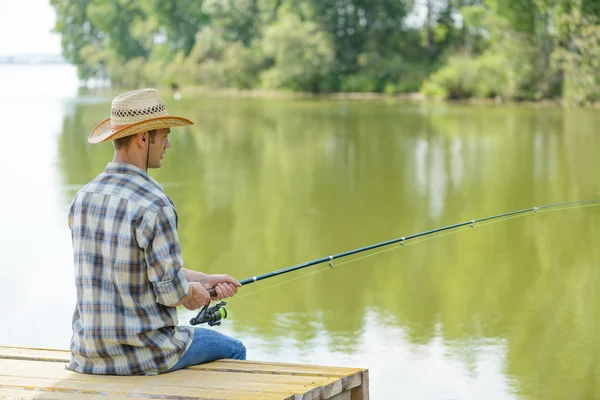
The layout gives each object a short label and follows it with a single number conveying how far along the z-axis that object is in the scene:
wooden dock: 5.88
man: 5.91
